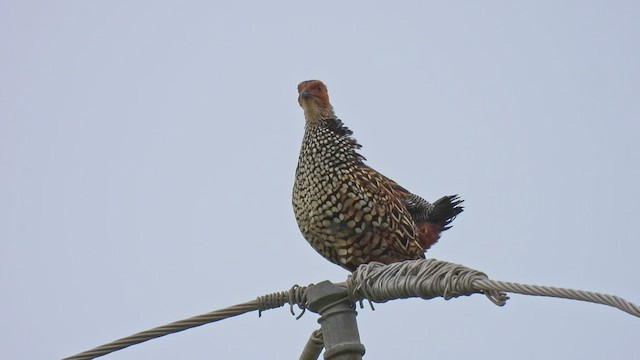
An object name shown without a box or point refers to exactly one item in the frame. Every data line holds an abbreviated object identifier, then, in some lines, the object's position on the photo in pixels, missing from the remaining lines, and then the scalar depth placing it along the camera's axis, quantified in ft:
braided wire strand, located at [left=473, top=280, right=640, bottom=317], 24.86
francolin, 49.90
